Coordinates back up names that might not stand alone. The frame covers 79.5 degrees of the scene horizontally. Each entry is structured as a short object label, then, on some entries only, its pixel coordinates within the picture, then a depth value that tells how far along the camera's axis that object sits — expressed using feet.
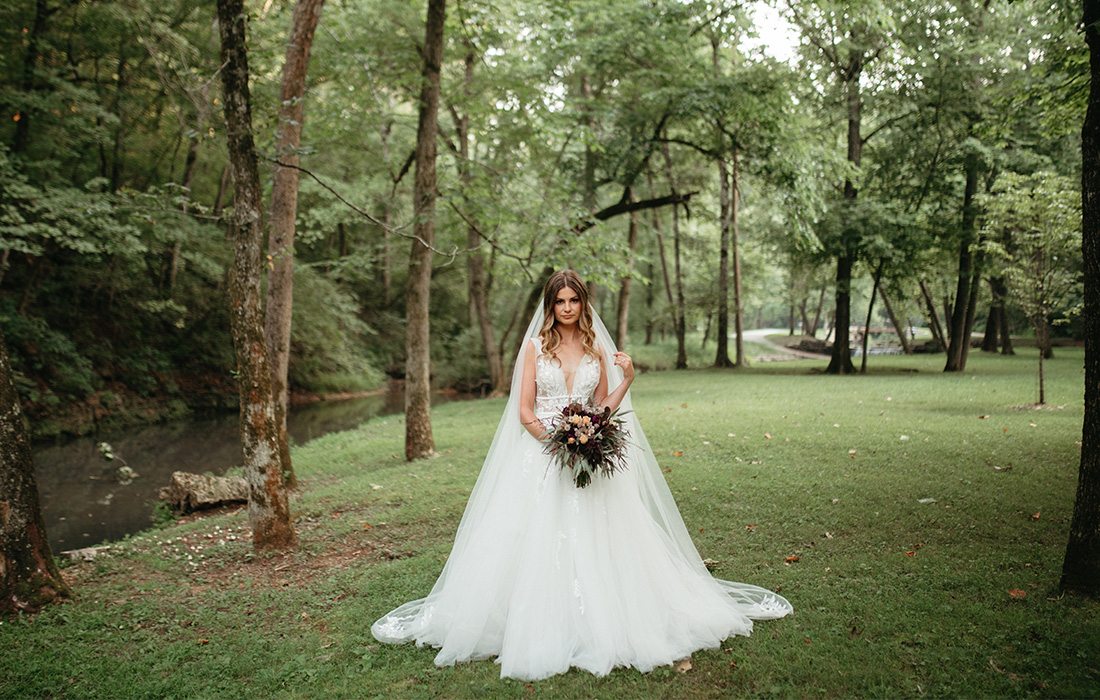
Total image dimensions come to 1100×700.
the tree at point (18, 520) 17.03
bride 14.58
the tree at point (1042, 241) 42.50
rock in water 34.30
